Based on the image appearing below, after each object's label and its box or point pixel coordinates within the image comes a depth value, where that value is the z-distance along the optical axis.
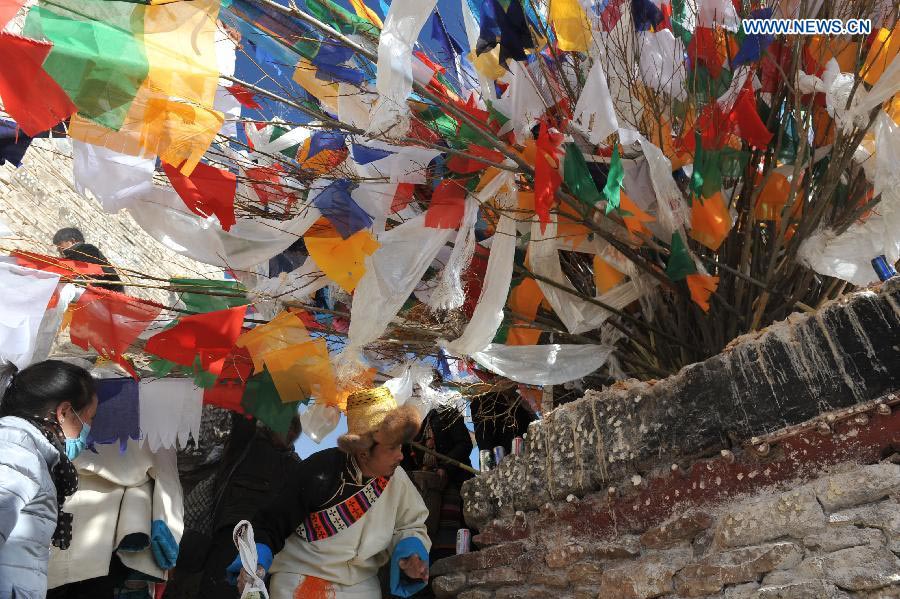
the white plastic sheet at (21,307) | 3.84
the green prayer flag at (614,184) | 3.29
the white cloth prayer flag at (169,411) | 4.41
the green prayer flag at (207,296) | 4.50
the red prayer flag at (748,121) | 3.58
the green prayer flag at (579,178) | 3.41
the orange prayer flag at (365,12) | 4.01
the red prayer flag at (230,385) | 4.57
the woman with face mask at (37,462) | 2.71
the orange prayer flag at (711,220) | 3.53
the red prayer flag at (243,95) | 3.88
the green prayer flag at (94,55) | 3.02
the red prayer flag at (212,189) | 3.65
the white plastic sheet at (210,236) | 3.94
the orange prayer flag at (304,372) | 4.35
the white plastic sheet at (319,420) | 4.50
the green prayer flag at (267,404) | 4.49
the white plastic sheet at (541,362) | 3.89
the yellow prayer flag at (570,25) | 3.69
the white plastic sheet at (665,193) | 3.46
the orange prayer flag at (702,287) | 3.52
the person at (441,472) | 4.63
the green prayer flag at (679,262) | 3.47
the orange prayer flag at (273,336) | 4.26
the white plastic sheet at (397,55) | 3.05
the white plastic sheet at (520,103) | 3.62
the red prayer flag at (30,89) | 2.98
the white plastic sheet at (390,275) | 3.70
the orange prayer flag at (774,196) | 3.75
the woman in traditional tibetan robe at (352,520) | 3.75
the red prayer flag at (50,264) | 4.22
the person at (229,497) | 4.06
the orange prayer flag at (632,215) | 3.43
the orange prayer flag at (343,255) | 3.78
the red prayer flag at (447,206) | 3.71
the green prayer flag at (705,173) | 3.51
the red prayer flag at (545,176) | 3.37
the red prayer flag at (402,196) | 3.77
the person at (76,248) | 5.05
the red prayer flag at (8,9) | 2.96
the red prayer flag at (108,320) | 4.34
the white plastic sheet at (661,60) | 3.71
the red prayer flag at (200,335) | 4.19
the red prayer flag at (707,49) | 3.74
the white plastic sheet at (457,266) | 3.62
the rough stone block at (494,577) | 3.59
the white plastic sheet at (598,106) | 3.31
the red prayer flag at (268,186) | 4.19
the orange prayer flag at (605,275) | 3.91
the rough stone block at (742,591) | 2.50
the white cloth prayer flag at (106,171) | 3.49
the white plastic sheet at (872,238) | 3.14
